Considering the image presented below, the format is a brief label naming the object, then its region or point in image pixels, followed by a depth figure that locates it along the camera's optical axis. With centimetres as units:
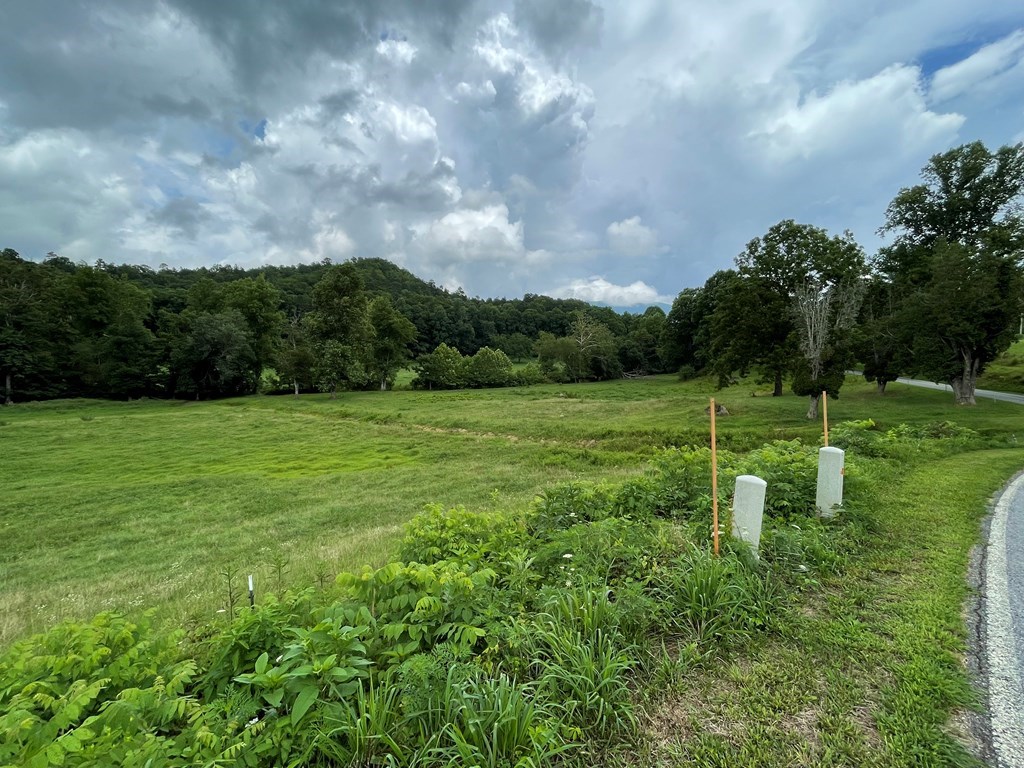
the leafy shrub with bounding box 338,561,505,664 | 294
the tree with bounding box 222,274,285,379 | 5991
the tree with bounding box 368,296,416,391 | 6034
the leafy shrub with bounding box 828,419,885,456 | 1045
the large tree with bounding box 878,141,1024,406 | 2378
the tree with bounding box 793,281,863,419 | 2358
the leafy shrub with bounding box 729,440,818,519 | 579
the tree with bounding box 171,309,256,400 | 5188
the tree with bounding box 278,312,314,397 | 5288
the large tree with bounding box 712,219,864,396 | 2558
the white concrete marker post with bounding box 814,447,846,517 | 550
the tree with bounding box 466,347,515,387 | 6388
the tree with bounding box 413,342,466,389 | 6066
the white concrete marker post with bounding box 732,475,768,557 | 425
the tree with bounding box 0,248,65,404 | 4572
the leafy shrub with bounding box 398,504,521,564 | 443
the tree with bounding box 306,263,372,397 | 5159
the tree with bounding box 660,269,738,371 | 6006
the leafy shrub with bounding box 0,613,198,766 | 194
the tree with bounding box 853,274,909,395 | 2950
